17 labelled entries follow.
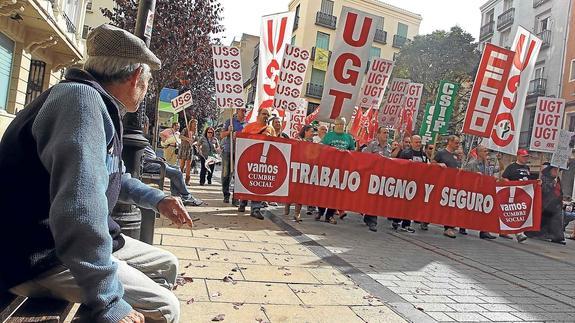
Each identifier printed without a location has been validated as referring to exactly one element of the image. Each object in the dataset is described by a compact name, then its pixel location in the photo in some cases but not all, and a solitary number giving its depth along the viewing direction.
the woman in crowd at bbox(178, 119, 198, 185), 12.67
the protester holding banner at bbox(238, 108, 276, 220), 8.32
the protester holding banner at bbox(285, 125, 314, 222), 10.35
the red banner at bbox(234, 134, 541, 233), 7.98
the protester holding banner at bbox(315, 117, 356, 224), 8.66
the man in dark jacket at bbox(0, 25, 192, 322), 1.49
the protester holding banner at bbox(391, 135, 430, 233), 8.96
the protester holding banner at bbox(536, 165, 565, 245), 10.76
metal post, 3.79
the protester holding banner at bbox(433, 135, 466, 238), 9.20
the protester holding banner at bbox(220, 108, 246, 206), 9.39
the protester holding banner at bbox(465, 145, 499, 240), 10.05
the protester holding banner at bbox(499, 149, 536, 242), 10.03
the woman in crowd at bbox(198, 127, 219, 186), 13.09
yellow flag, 44.19
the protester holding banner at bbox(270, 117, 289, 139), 8.96
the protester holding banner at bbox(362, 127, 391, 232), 9.46
